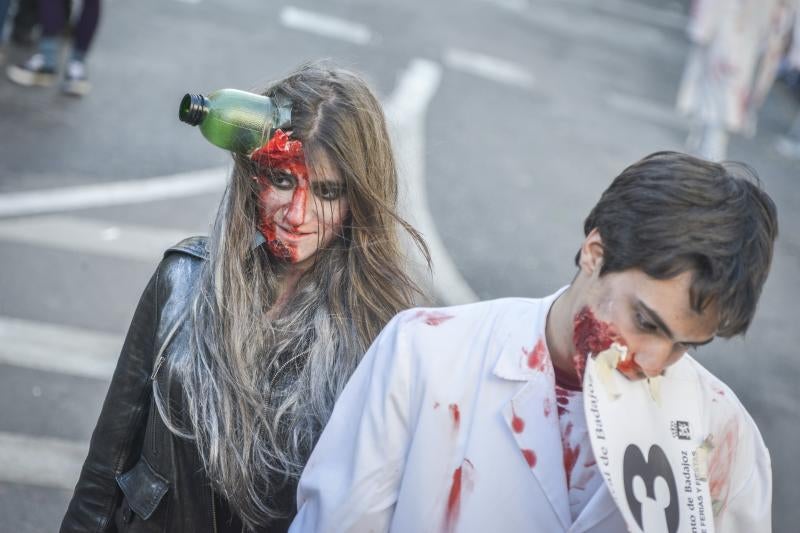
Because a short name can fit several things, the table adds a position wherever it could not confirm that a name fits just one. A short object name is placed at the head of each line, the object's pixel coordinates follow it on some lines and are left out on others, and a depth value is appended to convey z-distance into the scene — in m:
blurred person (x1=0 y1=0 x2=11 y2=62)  8.95
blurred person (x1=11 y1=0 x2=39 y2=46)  9.68
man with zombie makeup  2.19
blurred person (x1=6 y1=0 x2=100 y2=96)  8.99
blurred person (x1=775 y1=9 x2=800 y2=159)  12.91
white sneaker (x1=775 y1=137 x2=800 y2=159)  13.58
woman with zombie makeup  2.80
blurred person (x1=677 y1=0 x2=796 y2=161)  12.30
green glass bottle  2.84
